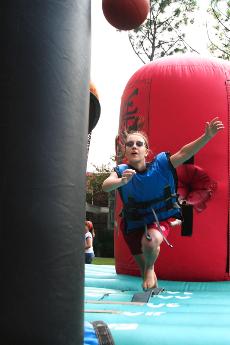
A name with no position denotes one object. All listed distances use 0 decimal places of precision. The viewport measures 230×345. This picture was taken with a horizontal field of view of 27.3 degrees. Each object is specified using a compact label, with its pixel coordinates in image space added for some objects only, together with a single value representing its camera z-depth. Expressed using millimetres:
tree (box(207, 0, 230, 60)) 13383
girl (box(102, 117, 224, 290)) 2744
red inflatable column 3096
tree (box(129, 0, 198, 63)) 13641
